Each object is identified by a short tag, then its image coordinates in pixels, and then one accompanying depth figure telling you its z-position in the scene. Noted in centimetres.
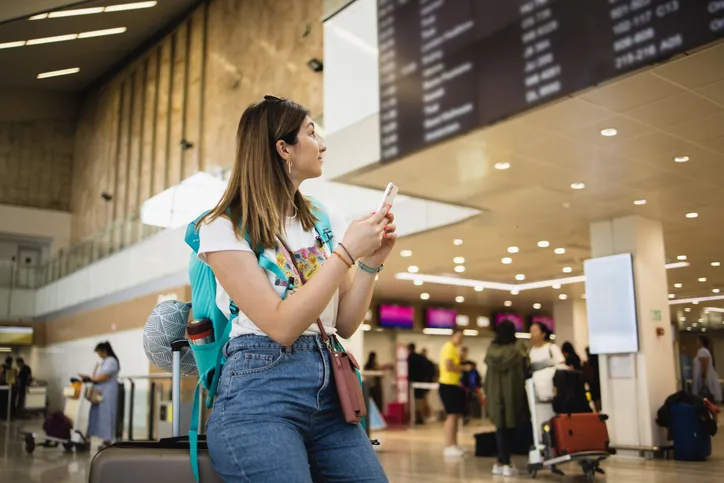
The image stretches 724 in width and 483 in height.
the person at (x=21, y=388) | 1564
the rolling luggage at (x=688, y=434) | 871
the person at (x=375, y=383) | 1777
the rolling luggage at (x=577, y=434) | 707
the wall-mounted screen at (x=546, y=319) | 2405
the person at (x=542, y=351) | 806
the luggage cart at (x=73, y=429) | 1018
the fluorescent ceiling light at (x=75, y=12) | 716
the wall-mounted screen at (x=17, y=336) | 1486
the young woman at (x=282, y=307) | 124
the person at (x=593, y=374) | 1120
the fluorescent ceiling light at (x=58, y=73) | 1015
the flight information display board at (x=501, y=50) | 486
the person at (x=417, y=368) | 1745
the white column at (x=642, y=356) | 956
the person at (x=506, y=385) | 792
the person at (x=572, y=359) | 1088
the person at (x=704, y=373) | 1411
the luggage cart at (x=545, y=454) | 707
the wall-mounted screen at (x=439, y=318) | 2094
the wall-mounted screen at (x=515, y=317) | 2319
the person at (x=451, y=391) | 931
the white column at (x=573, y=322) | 2066
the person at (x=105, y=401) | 1045
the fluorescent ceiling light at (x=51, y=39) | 718
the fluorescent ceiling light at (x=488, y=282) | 1559
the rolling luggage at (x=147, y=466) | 134
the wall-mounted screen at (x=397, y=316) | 1966
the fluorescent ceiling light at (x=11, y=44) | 556
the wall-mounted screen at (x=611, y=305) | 981
